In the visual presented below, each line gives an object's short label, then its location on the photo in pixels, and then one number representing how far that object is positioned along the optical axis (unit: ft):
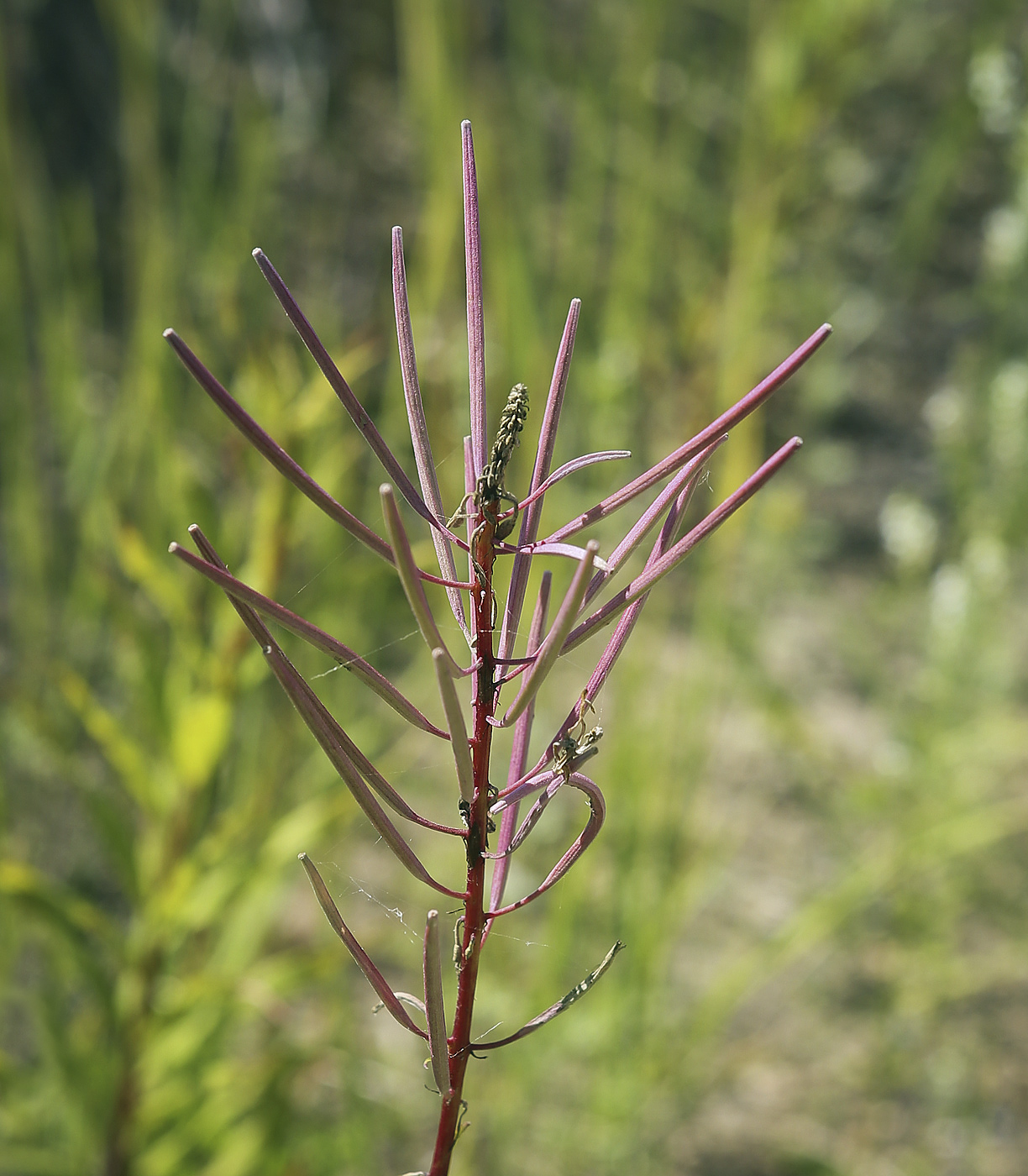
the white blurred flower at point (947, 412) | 6.28
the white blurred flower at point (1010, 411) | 5.86
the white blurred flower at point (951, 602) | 5.86
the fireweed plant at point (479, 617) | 1.76
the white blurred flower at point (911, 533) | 6.49
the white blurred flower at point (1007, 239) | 5.71
